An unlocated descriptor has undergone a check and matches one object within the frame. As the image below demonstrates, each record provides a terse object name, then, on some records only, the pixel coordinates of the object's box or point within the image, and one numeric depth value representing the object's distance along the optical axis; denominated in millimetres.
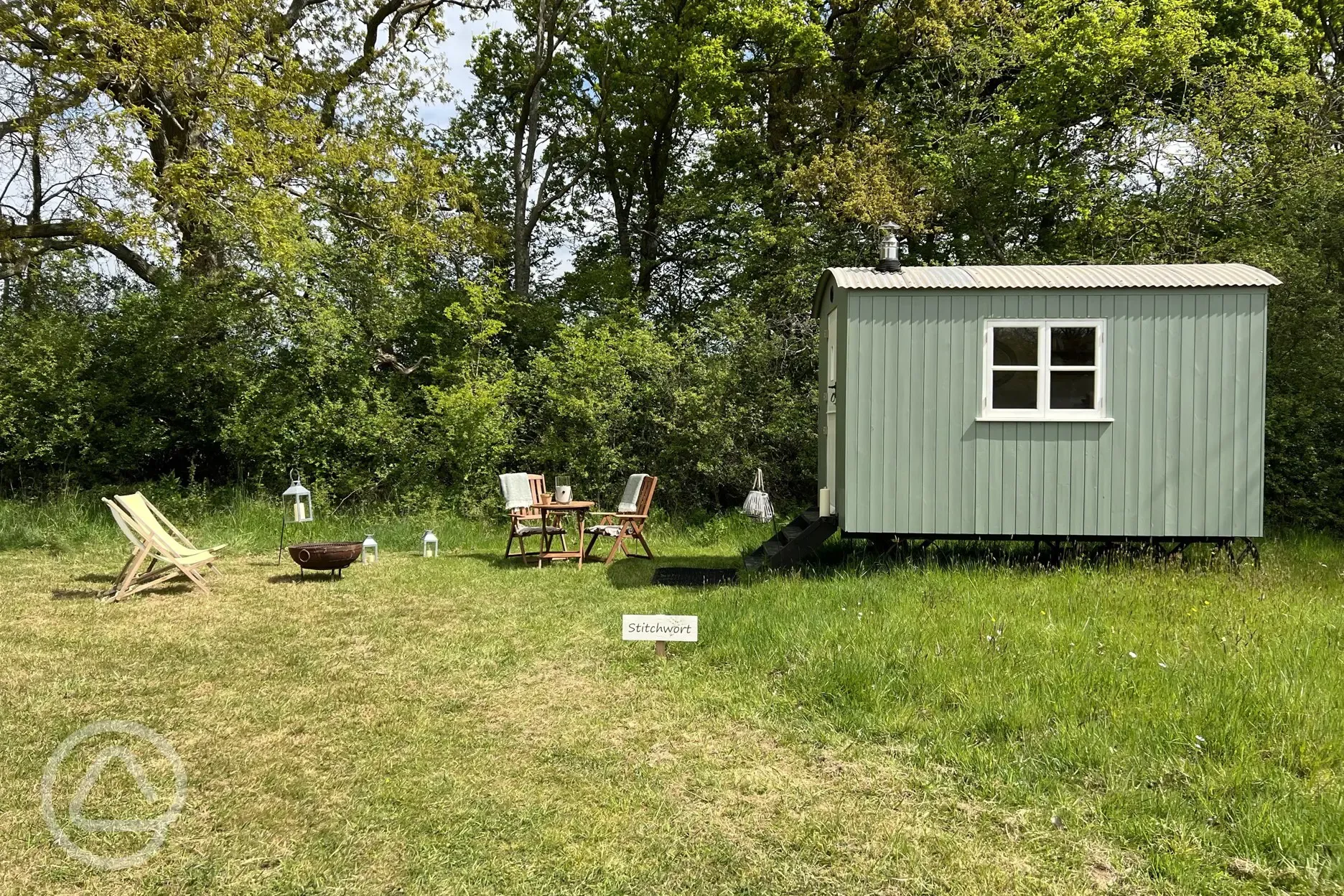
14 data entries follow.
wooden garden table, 7855
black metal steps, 6934
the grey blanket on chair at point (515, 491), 8703
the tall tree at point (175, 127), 9227
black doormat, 7020
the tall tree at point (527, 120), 14352
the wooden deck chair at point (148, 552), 6484
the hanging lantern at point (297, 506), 7602
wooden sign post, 4508
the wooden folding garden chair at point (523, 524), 8102
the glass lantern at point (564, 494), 8391
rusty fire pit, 6961
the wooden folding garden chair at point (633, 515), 8125
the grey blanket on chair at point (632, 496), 8453
